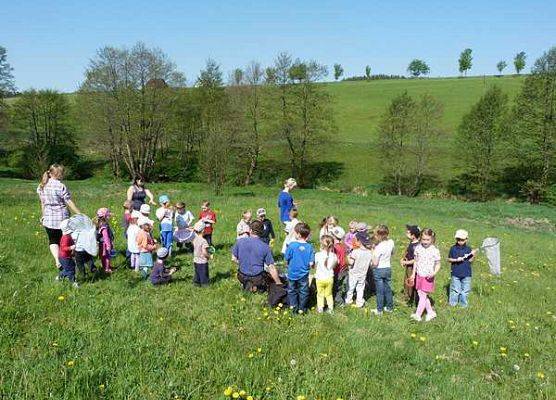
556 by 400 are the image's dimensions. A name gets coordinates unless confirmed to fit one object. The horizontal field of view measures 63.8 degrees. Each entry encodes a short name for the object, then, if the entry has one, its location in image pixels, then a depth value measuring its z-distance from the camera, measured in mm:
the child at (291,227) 11609
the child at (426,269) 9227
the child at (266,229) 12508
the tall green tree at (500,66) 153250
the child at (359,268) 9680
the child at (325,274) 8852
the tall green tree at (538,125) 39188
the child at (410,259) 10055
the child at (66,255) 8930
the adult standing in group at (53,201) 9344
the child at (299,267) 8695
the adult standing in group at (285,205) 14117
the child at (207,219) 13188
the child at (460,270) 10055
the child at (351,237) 10923
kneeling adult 9461
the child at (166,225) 12156
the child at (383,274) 9320
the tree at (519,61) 140625
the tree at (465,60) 140875
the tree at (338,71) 169000
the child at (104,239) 10125
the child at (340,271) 9859
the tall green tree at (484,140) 43031
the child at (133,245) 10328
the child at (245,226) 10027
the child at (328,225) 11203
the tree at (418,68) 156250
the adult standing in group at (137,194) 12953
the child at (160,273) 9516
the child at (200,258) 9672
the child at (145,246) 9945
